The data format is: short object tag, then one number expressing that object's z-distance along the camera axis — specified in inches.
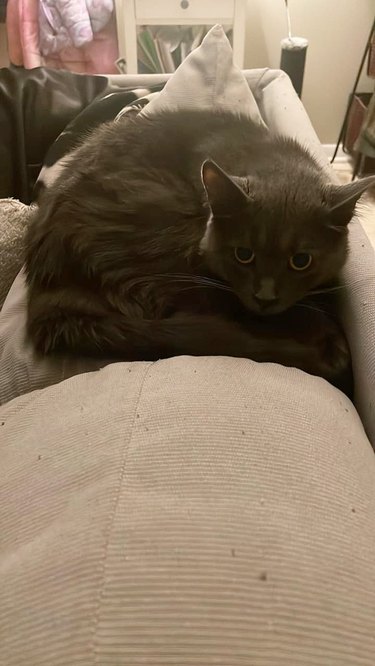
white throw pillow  60.3
